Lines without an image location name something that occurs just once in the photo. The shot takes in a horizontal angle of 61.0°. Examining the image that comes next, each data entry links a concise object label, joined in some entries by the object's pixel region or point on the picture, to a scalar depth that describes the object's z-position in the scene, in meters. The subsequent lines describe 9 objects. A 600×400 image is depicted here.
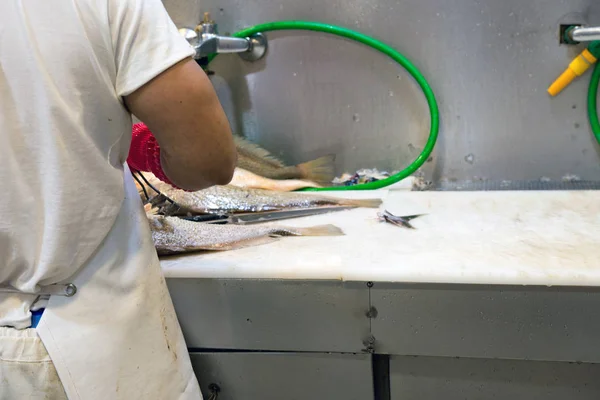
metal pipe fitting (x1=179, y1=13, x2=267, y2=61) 1.41
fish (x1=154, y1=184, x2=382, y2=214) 1.35
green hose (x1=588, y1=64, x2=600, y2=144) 1.34
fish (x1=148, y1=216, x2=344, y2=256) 1.04
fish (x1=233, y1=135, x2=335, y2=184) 1.56
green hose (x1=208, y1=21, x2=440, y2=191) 1.43
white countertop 0.85
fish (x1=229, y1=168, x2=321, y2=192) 1.53
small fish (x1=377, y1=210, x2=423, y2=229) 1.15
